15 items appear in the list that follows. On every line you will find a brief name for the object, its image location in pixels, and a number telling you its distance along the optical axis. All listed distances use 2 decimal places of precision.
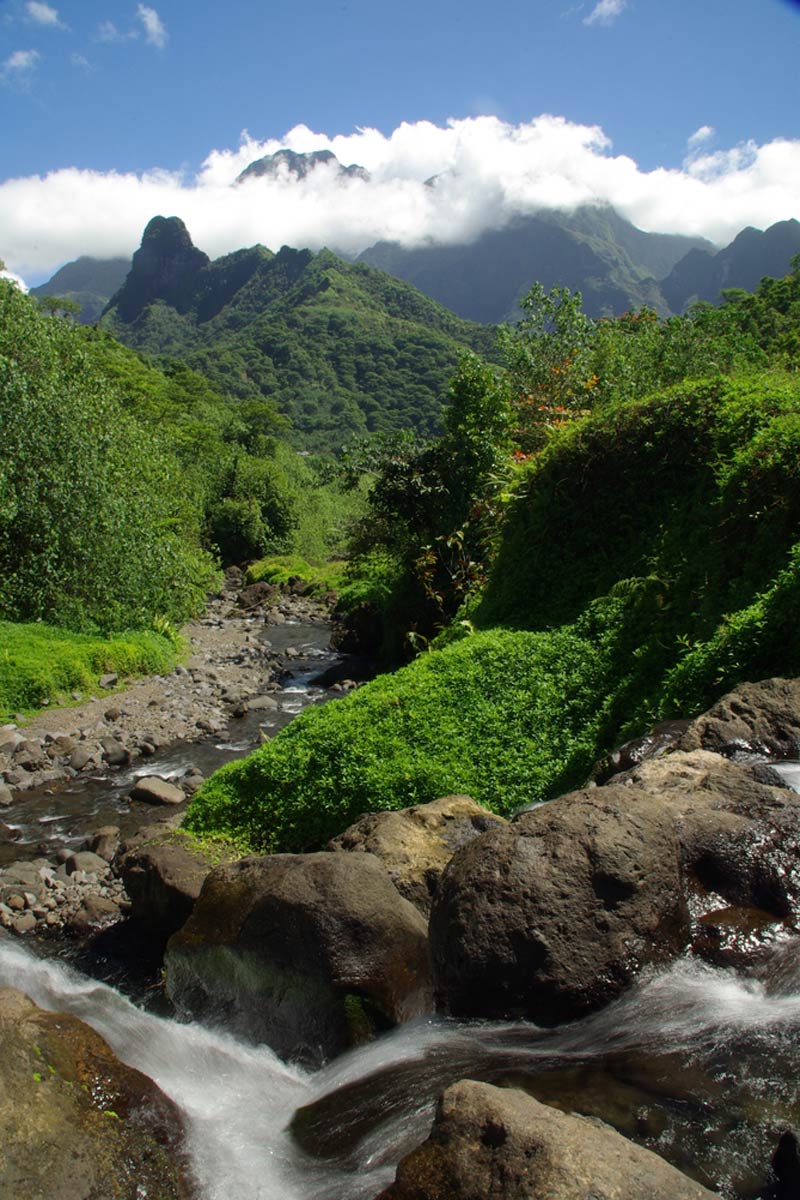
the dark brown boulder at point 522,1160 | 3.20
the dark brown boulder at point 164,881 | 8.12
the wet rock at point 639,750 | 7.86
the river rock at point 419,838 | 7.19
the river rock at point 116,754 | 14.65
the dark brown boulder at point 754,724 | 7.29
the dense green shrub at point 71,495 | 18.36
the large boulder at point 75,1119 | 3.97
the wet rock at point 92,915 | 8.97
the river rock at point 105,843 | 10.79
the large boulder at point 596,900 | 5.09
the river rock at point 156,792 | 12.69
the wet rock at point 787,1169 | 3.48
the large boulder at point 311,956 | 5.72
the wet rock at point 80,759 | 14.26
